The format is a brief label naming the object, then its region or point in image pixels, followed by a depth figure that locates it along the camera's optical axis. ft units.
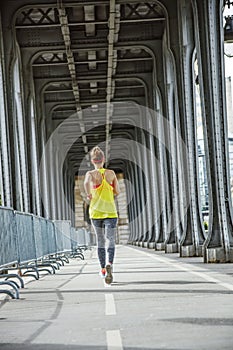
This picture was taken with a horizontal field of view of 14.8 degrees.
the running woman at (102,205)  41.32
